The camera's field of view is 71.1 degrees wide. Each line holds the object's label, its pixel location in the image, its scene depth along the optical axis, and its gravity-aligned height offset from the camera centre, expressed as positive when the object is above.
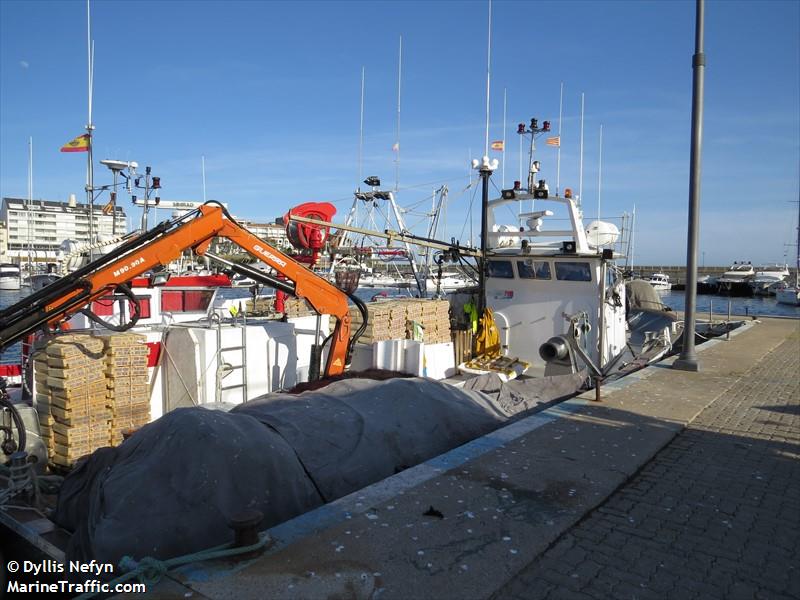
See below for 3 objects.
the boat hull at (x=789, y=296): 51.62 -1.81
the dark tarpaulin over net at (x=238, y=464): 3.66 -1.56
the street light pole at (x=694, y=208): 9.40 +1.16
